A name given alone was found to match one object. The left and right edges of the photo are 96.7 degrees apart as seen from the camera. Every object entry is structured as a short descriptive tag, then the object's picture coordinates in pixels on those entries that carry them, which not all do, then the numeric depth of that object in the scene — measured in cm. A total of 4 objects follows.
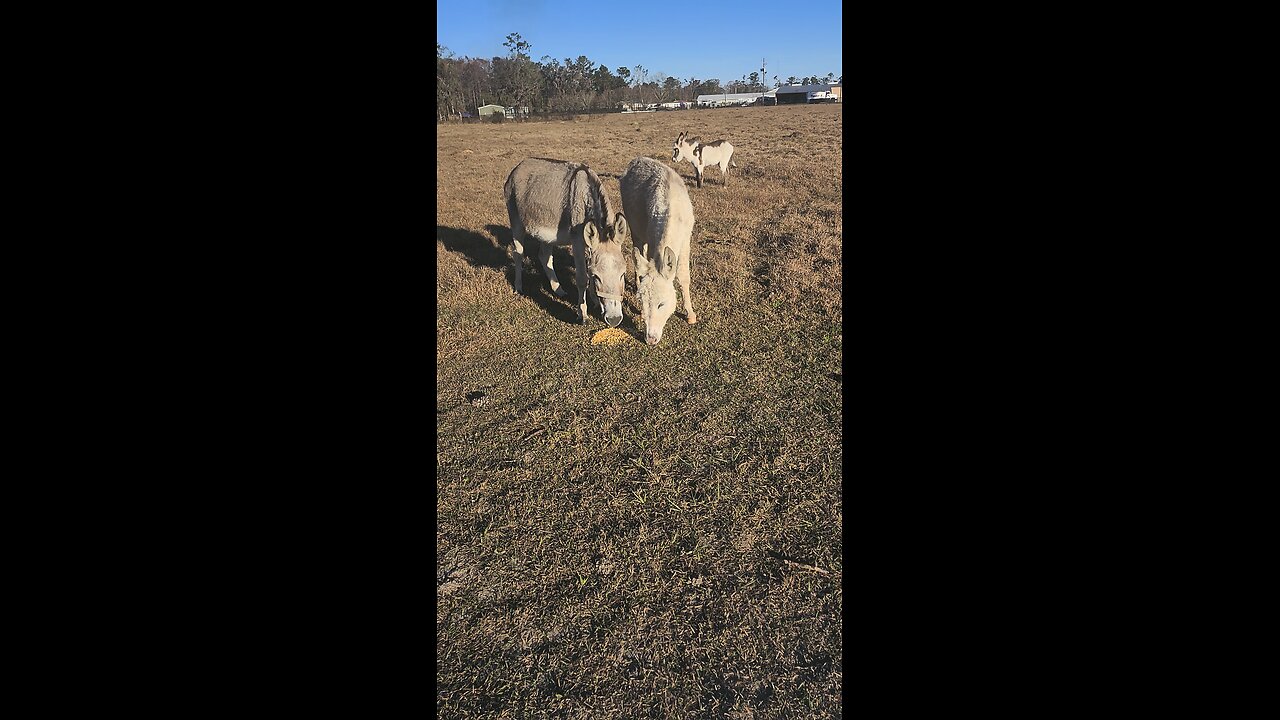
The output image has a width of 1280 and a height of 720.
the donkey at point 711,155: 1888
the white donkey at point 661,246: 718
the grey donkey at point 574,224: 734
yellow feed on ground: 741
